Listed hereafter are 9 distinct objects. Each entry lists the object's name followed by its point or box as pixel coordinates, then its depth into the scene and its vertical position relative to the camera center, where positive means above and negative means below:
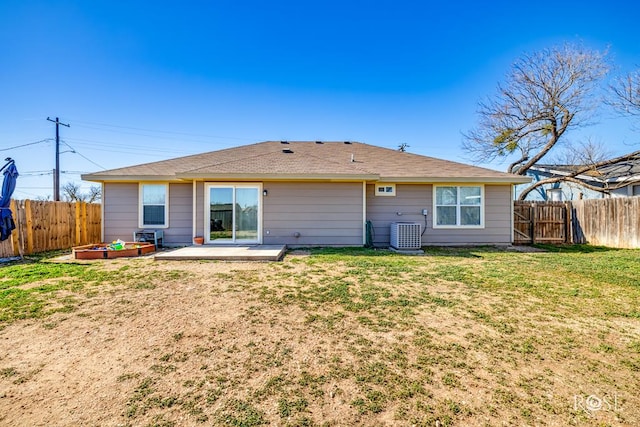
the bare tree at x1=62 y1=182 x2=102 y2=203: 26.81 +2.12
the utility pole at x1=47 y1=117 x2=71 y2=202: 16.62 +2.66
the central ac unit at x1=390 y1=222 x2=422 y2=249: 8.34 -0.62
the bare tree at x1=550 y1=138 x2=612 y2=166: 14.78 +3.43
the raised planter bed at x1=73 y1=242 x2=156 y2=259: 6.92 -0.92
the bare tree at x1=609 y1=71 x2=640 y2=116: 12.27 +5.44
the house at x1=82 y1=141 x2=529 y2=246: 8.56 +0.42
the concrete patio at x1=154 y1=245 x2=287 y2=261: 6.63 -0.95
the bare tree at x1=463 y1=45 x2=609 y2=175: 14.11 +5.99
